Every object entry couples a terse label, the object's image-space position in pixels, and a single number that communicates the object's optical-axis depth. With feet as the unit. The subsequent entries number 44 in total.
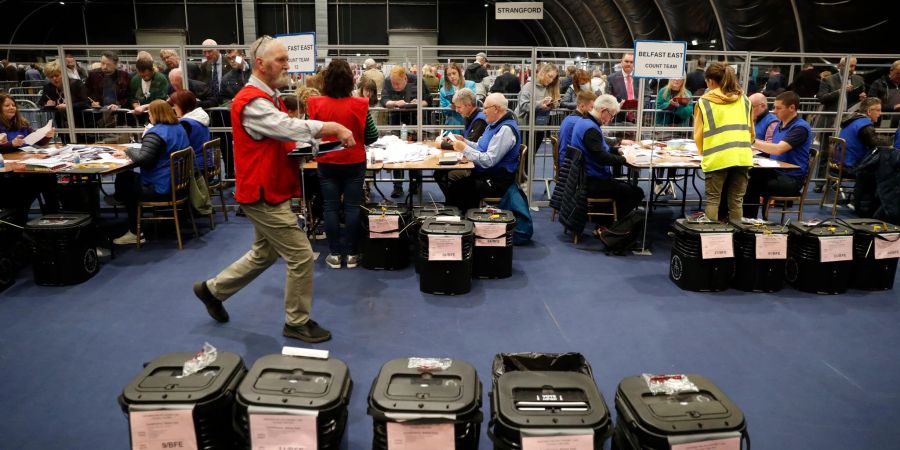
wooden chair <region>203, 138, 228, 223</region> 19.08
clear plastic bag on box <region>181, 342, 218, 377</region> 6.88
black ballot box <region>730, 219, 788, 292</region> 13.91
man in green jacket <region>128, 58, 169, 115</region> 22.77
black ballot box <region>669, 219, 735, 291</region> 13.87
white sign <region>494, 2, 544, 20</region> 37.70
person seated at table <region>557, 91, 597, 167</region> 16.52
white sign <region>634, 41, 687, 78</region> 16.22
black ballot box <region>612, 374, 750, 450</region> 6.03
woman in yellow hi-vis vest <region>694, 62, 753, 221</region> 14.34
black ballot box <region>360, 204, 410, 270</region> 15.24
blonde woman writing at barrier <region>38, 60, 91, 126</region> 23.86
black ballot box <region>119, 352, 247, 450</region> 6.36
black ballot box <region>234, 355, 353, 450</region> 6.25
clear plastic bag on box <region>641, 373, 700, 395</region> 6.66
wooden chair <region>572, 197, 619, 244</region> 17.49
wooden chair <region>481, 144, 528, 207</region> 17.44
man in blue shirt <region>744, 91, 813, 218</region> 17.70
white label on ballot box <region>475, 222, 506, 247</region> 14.69
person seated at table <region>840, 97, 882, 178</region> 20.56
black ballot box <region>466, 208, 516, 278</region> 14.71
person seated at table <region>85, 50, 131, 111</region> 24.50
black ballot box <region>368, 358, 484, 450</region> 6.15
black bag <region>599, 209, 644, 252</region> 16.84
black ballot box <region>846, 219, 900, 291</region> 14.16
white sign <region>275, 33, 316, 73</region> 18.20
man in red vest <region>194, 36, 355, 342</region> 9.53
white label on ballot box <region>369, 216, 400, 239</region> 15.23
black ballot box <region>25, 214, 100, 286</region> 13.93
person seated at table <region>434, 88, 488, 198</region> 17.66
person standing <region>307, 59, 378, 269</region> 13.60
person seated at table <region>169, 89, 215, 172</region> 17.81
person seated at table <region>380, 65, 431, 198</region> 22.67
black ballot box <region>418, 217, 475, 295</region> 13.50
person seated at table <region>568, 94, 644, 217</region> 16.61
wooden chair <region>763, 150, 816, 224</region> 18.24
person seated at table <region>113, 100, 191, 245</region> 16.08
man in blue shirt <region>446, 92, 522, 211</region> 16.26
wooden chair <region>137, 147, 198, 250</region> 16.35
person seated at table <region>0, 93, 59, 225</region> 17.22
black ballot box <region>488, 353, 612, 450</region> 5.91
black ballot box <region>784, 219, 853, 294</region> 13.97
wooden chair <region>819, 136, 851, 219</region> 21.07
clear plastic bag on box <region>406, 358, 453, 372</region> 6.88
